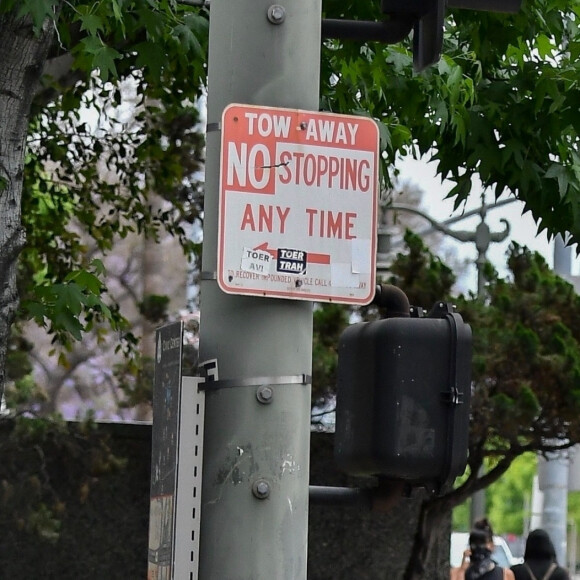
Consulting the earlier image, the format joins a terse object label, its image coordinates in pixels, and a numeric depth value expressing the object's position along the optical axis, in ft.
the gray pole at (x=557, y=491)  107.14
